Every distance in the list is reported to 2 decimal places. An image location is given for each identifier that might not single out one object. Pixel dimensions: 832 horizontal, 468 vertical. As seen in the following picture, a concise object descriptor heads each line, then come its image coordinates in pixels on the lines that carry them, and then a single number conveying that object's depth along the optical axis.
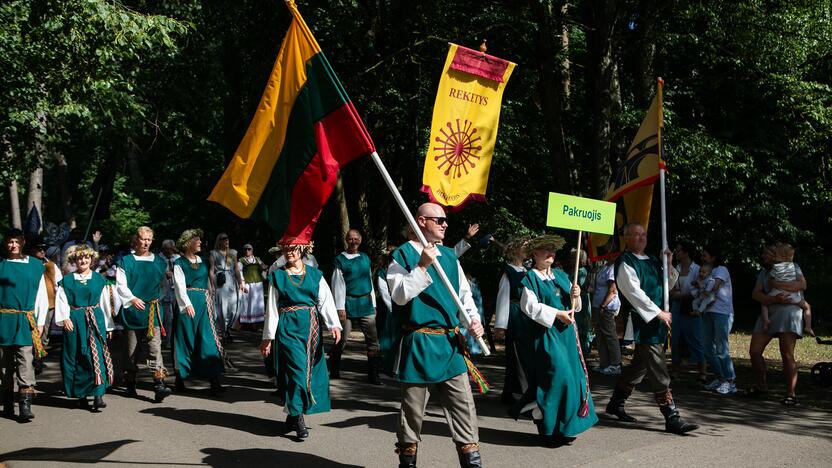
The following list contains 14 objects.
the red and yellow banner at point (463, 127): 9.21
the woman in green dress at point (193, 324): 10.01
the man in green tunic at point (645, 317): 7.76
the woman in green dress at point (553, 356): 7.22
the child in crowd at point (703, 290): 10.76
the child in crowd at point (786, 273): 9.50
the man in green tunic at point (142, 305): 9.74
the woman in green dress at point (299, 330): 7.81
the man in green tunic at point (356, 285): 11.07
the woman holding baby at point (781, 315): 9.48
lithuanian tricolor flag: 6.62
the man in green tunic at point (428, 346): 5.83
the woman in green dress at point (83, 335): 9.20
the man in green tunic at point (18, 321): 8.70
